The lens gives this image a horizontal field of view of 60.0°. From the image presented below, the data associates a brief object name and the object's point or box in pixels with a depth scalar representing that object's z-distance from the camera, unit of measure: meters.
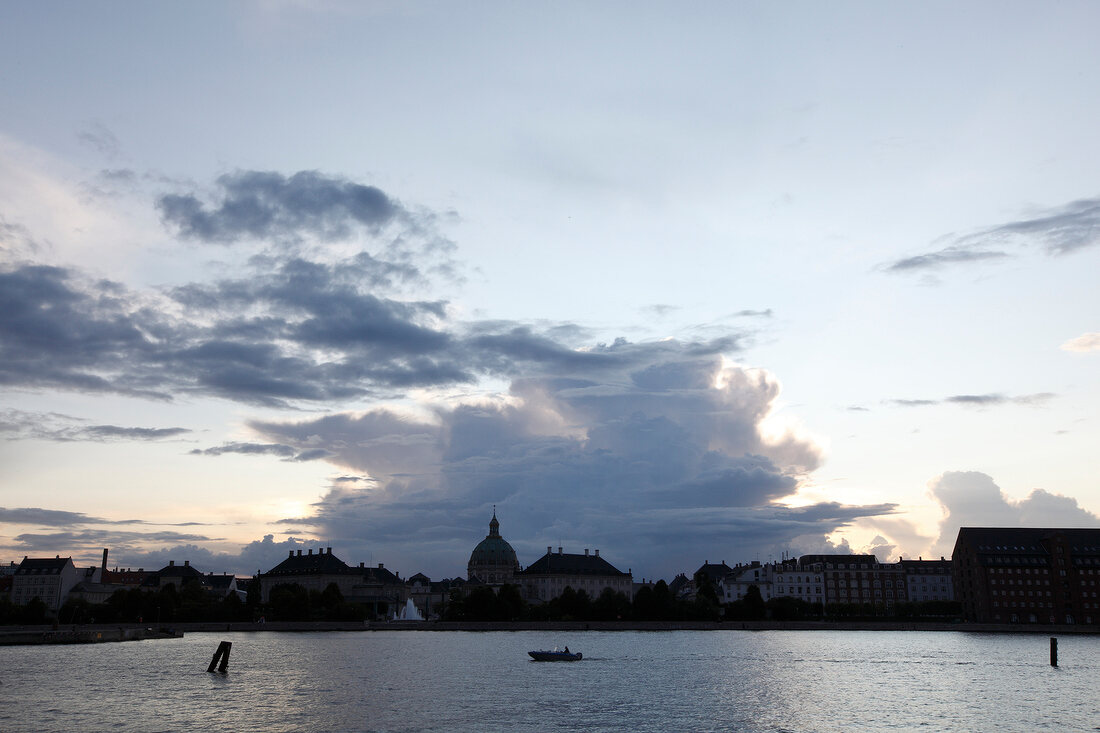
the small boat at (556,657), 109.81
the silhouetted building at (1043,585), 191.88
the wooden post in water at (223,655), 91.25
